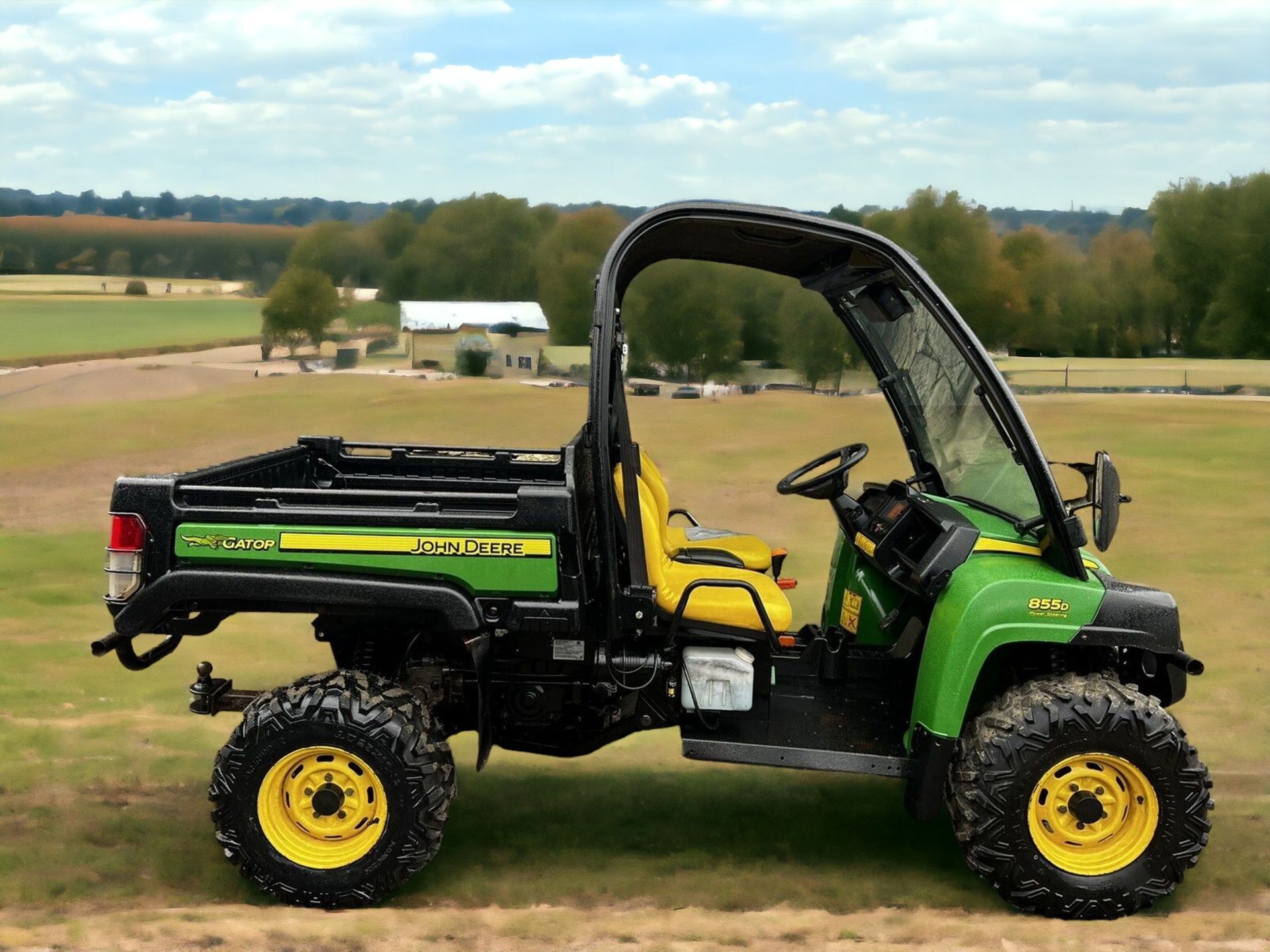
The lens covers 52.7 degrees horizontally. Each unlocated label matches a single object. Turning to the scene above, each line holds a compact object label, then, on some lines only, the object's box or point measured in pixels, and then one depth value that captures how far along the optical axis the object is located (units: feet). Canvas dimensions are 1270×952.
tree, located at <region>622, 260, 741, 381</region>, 67.72
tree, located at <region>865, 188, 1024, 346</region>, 111.55
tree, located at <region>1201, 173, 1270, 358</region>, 106.32
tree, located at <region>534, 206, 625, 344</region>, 88.43
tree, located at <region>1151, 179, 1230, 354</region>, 112.06
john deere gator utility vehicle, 14.61
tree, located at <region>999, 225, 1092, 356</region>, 112.47
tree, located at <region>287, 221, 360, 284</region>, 103.86
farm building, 90.43
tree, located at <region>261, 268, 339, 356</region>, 98.22
